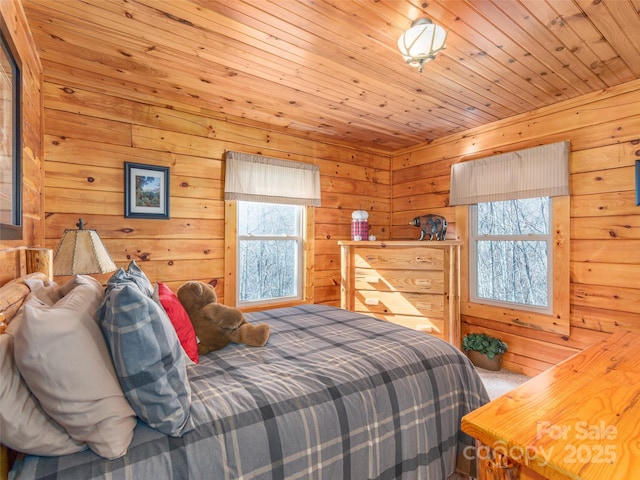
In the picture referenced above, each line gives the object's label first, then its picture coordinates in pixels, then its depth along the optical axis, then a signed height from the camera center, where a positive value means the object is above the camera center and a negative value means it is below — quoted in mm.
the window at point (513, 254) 2879 -136
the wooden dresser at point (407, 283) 2965 -413
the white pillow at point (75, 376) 768 -329
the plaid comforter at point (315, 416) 913 -578
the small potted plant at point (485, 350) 2984 -997
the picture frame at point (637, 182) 2324 +390
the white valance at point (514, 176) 2697 +557
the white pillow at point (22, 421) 742 -416
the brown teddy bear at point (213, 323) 1574 -404
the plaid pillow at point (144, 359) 896 -327
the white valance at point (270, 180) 3035 +562
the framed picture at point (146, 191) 2578 +373
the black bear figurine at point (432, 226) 3328 +130
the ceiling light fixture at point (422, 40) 1666 +1012
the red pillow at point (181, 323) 1393 -356
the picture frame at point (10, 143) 1242 +380
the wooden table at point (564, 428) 682 -440
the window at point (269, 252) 3189 -134
